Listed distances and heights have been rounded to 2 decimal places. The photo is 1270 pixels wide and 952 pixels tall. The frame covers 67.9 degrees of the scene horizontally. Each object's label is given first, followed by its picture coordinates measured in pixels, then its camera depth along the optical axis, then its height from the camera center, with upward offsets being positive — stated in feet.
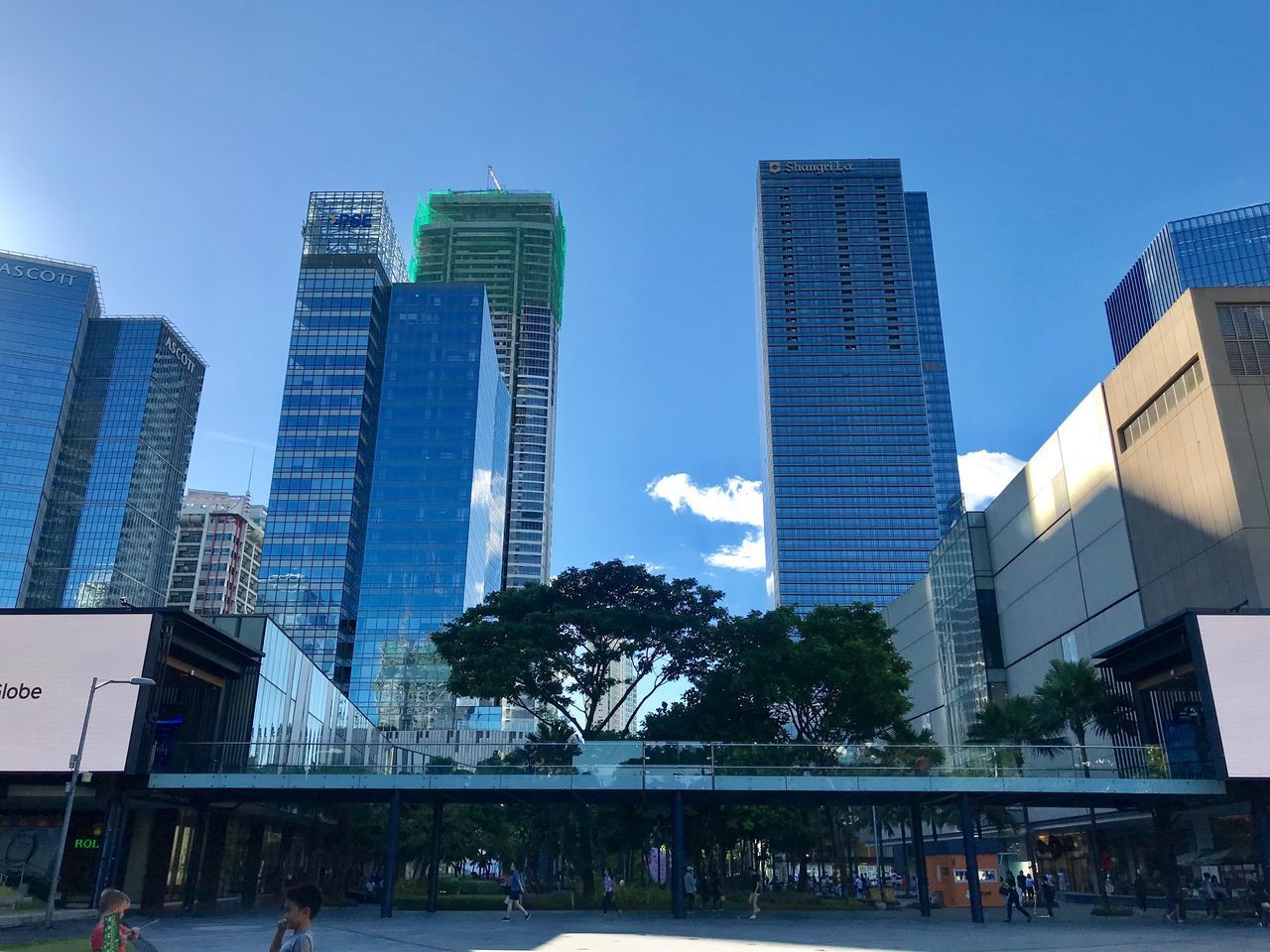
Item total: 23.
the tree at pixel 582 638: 148.97 +29.61
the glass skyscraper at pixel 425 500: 431.02 +149.36
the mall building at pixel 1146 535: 129.59 +50.87
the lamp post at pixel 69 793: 77.20 +3.17
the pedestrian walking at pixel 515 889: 104.12 -5.91
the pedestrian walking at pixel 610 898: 113.29 -7.76
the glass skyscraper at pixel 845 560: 637.30 +173.86
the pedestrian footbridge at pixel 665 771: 103.76 +6.41
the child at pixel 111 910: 32.48 -2.56
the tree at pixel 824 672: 144.25 +23.40
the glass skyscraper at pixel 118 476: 527.81 +198.47
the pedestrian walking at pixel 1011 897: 103.98 -6.93
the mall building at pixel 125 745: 99.30 +8.85
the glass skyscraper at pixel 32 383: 498.69 +233.26
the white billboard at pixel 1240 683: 97.19 +14.62
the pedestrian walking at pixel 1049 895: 112.88 -7.28
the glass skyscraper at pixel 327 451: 438.81 +171.07
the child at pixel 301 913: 25.72 -2.17
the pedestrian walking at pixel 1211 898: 102.32 -6.98
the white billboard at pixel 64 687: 98.58 +14.45
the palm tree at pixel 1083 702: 124.06 +16.03
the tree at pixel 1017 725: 128.67 +14.61
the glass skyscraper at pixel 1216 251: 582.76 +343.62
